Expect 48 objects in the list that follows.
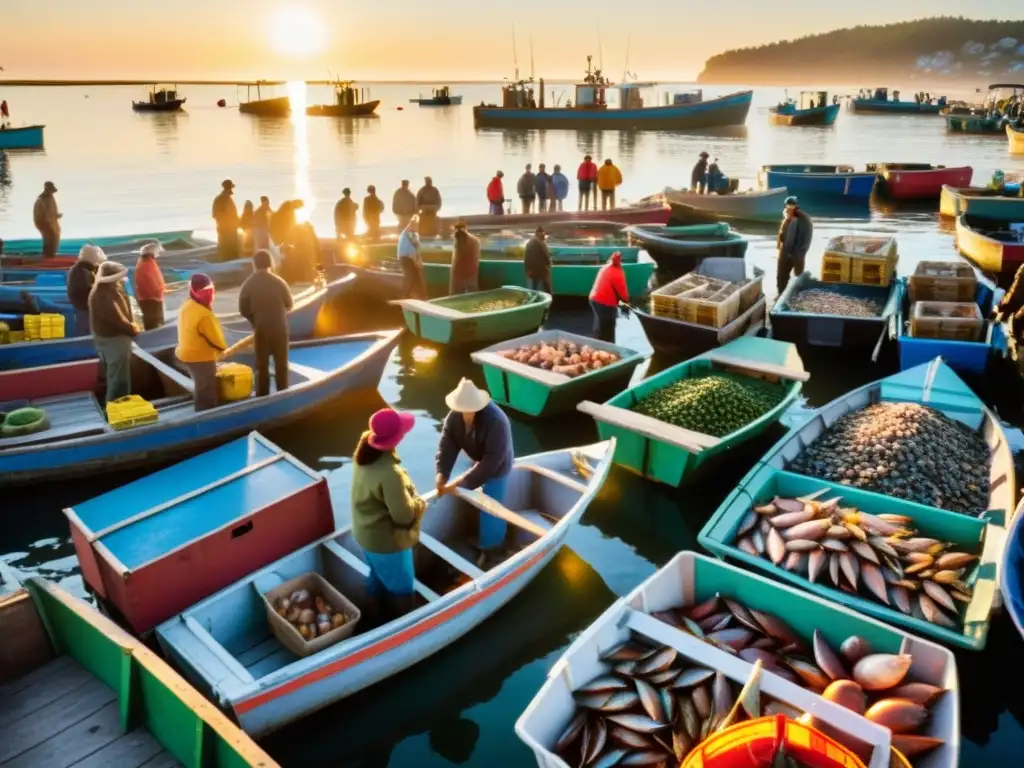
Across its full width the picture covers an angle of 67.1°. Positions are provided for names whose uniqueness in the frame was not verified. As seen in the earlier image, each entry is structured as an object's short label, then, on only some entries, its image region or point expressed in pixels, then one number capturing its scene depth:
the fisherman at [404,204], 19.48
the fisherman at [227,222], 17.17
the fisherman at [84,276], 11.55
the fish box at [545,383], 10.73
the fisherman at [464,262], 15.20
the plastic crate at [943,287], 14.09
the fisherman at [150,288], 12.06
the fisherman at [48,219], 16.31
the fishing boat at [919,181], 31.52
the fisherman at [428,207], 19.81
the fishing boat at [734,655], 4.68
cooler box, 6.00
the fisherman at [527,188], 24.30
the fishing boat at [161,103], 108.75
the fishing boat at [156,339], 11.23
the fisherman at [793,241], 15.48
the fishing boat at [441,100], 111.75
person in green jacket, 5.64
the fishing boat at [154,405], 9.22
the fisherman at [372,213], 19.47
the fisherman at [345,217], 18.75
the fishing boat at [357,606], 5.48
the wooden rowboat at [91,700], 4.33
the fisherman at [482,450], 7.25
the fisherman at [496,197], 22.95
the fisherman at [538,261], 15.20
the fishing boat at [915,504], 6.21
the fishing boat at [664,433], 8.70
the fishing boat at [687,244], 18.84
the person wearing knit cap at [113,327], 9.72
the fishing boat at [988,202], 22.91
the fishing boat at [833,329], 13.02
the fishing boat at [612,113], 64.62
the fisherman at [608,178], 25.27
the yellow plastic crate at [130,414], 9.53
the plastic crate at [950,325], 12.24
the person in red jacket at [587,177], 25.34
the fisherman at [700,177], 27.42
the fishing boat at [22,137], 56.03
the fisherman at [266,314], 9.88
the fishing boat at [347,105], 101.69
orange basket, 4.28
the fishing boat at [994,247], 18.17
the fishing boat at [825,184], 30.38
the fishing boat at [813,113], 75.06
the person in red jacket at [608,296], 12.98
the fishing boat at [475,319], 13.47
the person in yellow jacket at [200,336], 9.23
